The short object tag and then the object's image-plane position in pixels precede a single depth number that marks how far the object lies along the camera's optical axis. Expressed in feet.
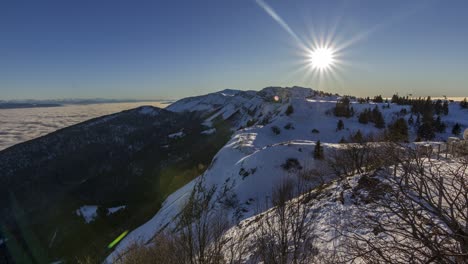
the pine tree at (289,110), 207.86
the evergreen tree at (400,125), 121.10
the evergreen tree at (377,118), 169.27
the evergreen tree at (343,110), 195.16
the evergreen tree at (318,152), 106.42
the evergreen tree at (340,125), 173.32
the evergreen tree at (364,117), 177.70
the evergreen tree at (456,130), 140.71
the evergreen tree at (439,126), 149.38
